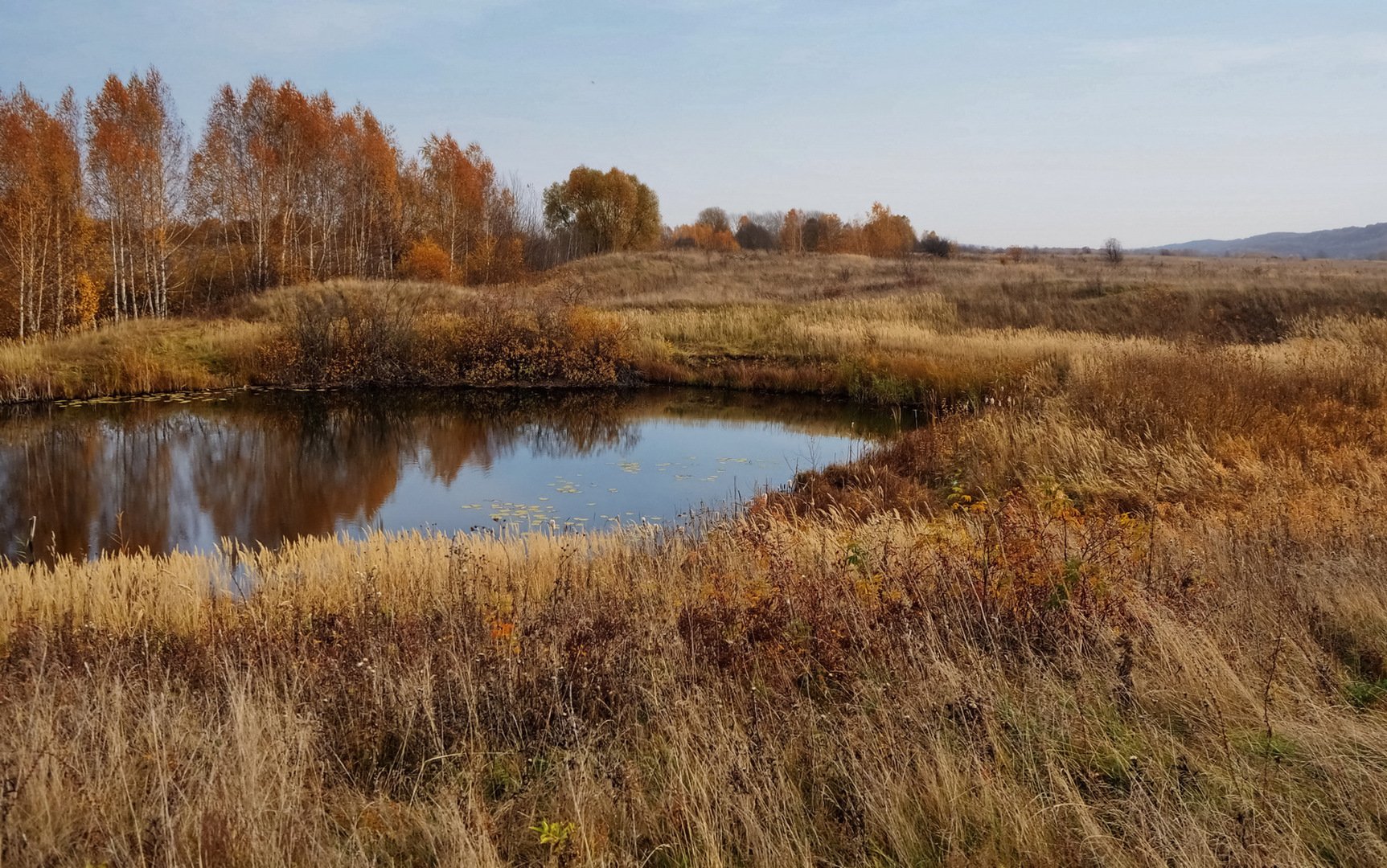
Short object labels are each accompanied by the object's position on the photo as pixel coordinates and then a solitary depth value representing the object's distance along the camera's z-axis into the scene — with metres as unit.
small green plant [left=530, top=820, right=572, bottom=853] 2.69
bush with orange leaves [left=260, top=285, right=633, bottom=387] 24.80
